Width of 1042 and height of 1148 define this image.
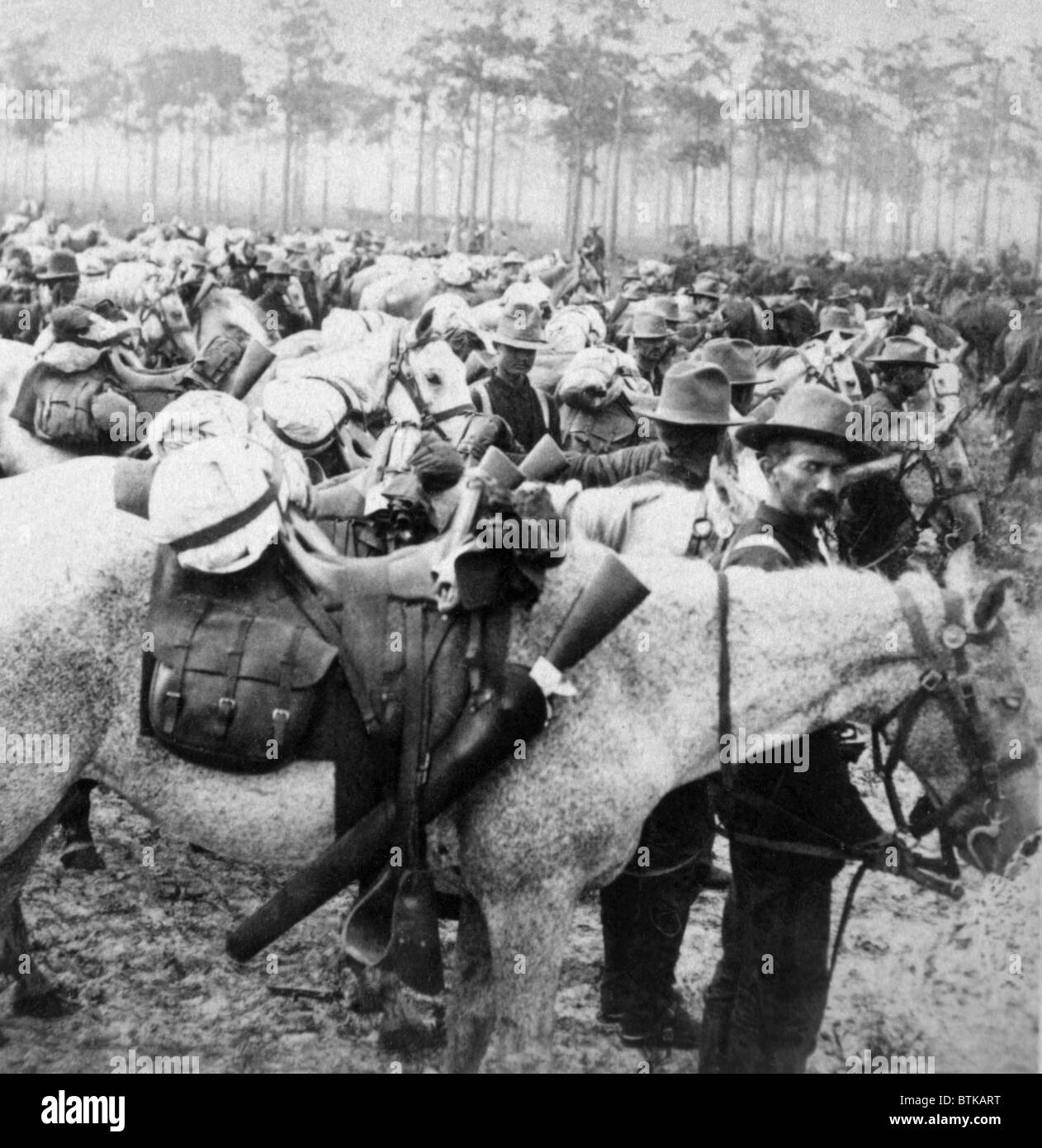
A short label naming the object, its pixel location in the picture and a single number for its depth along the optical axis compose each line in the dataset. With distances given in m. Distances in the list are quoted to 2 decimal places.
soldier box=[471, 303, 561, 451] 7.57
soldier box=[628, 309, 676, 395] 9.86
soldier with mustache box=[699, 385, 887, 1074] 3.68
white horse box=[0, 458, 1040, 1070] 3.40
